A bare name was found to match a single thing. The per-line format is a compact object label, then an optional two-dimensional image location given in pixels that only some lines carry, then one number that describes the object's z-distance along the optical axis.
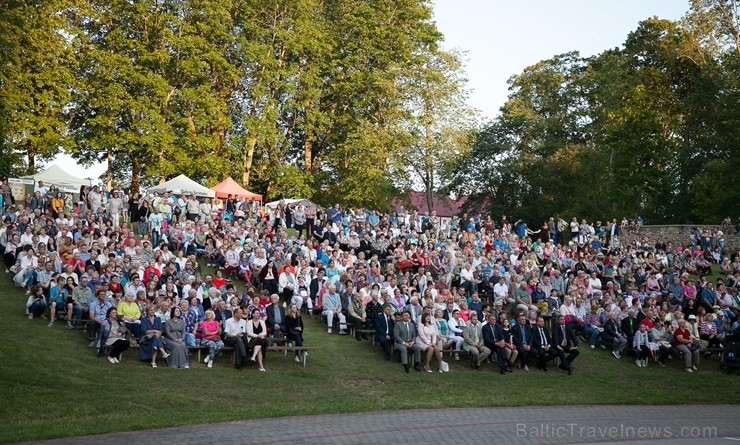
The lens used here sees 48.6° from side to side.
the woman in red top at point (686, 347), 19.14
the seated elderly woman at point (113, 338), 15.10
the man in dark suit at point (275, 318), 17.12
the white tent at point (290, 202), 34.00
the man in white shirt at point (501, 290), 22.08
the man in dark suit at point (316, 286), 20.22
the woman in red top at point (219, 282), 19.14
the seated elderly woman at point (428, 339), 17.14
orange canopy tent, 34.72
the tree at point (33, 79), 37.00
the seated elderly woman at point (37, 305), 17.06
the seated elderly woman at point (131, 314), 15.76
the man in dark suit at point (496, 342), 17.58
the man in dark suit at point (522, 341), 17.92
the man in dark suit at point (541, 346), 18.03
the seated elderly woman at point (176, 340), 15.40
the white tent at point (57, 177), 33.09
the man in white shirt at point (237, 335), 15.83
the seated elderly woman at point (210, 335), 15.87
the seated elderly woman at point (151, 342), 15.30
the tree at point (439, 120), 44.25
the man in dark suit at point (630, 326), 19.98
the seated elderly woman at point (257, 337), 16.00
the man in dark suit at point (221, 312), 16.58
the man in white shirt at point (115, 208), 26.03
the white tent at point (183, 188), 32.28
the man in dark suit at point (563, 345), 18.14
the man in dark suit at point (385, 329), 17.64
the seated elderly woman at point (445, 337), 17.80
